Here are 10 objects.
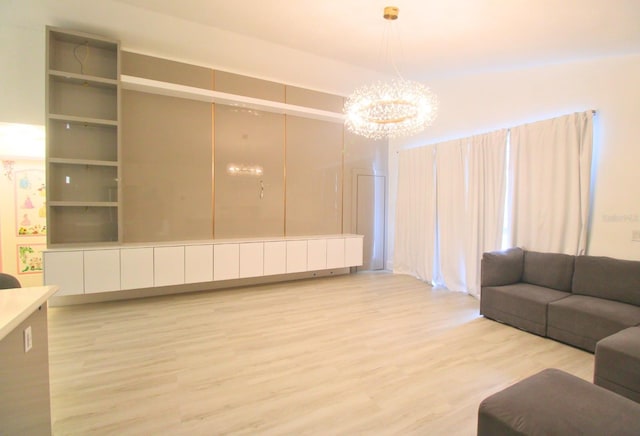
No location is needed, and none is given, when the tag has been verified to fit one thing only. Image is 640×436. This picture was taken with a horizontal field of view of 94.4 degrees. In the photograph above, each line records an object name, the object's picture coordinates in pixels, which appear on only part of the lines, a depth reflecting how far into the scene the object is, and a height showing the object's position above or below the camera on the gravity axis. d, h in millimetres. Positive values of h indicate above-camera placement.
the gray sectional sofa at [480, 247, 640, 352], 3010 -969
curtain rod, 3592 +1229
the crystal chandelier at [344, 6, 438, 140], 3365 +1247
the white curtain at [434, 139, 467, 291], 5172 -41
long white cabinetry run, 3926 -807
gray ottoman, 1448 -1042
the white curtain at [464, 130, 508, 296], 4512 +227
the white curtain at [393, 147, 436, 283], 5738 -68
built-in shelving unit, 4039 +1014
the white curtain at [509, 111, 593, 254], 3678 +394
